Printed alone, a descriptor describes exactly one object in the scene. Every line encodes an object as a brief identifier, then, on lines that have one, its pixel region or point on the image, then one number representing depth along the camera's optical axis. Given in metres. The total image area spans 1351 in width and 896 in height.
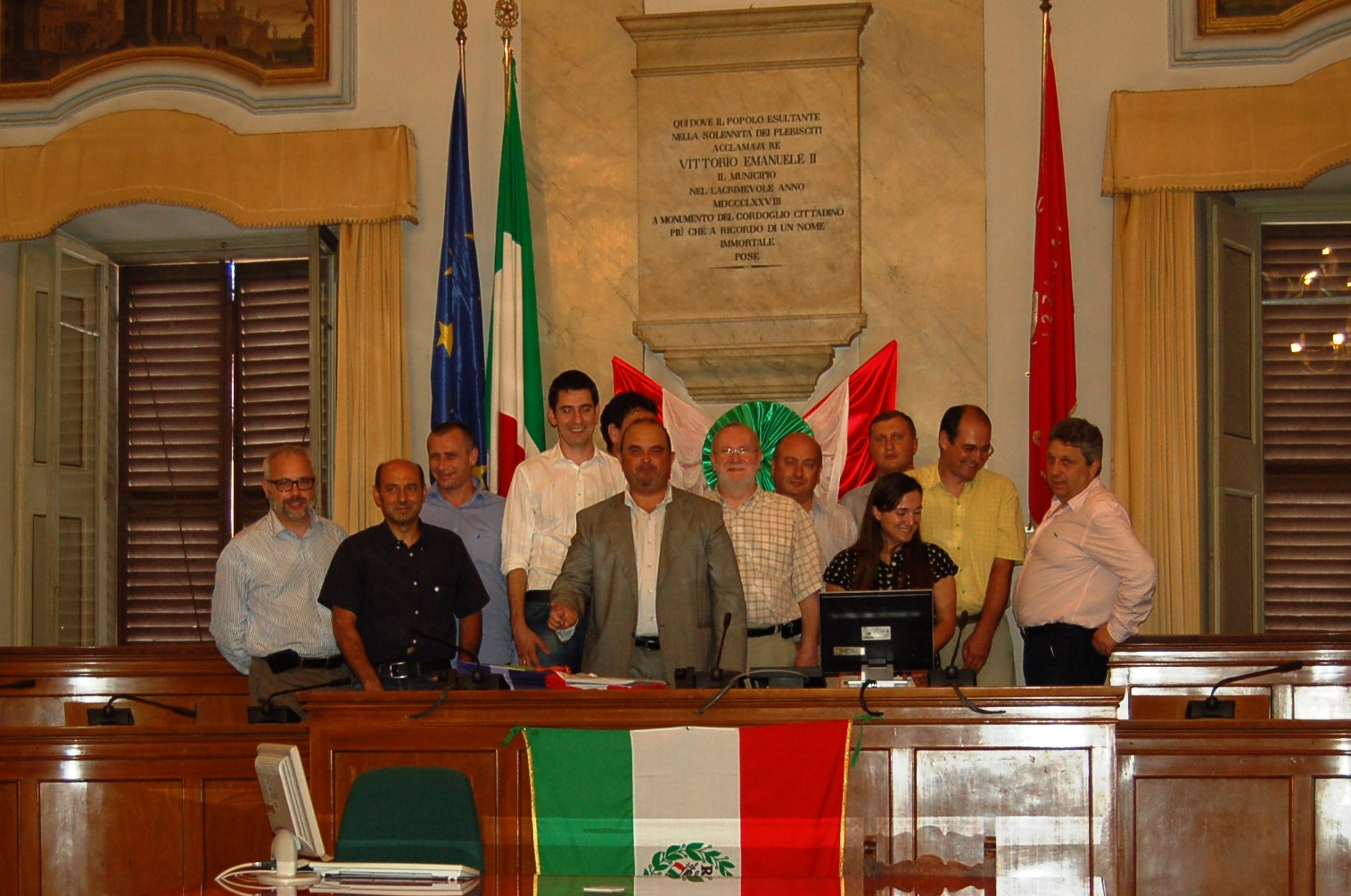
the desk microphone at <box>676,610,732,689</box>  4.54
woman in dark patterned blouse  5.23
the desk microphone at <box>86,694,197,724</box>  4.99
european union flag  7.07
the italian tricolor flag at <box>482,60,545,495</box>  6.98
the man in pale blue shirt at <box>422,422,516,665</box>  5.91
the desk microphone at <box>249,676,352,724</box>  5.14
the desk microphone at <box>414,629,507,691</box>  4.62
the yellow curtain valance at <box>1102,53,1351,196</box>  6.75
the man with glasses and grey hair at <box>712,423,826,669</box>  5.45
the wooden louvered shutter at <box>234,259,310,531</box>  8.12
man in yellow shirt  5.62
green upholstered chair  3.81
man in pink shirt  5.11
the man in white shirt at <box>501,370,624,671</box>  5.60
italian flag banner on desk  4.16
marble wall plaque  7.09
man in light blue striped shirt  5.56
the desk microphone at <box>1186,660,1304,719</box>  4.64
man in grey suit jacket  5.14
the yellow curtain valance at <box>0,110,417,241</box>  7.38
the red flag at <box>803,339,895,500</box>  6.95
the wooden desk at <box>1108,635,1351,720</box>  6.06
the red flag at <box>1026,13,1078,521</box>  6.73
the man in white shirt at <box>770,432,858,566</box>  5.72
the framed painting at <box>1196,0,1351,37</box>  6.87
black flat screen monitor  4.50
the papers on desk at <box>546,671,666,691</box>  4.57
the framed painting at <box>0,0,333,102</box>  7.56
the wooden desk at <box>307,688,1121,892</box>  4.25
